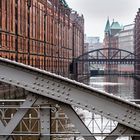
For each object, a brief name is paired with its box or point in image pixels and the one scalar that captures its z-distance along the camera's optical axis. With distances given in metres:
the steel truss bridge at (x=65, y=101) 7.73
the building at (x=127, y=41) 180.75
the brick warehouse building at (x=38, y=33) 46.88
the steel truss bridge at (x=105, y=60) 106.06
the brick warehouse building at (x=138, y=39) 119.18
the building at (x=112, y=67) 190.98
